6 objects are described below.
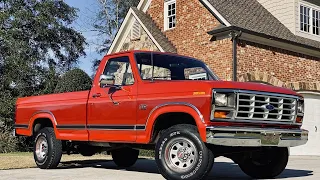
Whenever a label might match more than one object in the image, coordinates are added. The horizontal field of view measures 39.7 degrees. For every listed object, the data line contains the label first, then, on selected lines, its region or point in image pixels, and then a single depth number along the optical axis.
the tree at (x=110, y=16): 37.69
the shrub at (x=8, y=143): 15.76
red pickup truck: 6.14
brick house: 15.51
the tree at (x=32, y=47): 19.81
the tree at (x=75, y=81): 14.22
